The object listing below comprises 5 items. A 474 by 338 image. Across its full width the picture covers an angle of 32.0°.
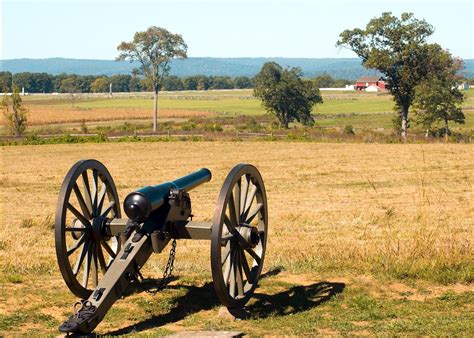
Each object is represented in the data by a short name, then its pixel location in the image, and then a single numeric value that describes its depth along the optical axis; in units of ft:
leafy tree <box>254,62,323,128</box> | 285.84
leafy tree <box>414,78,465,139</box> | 213.05
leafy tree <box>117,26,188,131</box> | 262.88
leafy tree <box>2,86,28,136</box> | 211.33
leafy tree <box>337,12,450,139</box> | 224.53
